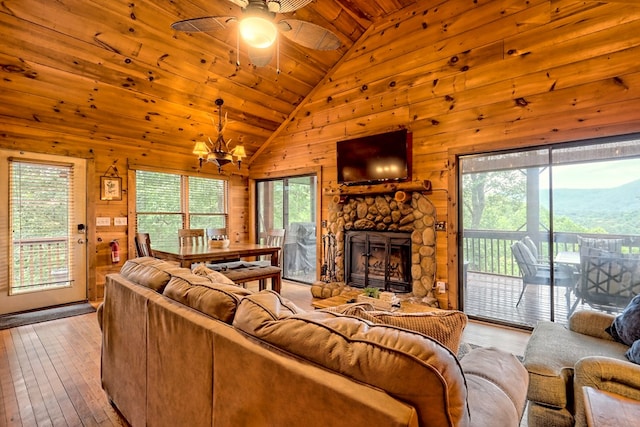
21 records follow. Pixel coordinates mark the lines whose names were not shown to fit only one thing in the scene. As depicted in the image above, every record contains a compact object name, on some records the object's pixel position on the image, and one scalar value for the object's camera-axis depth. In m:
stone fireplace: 3.91
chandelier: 3.67
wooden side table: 0.94
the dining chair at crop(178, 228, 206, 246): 4.57
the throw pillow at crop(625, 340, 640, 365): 1.55
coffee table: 2.80
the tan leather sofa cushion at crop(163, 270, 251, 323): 1.20
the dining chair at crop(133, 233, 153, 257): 3.78
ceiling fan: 2.12
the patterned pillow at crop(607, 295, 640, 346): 1.76
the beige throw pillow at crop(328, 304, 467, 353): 1.00
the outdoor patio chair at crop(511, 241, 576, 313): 3.16
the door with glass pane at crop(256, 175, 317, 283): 5.45
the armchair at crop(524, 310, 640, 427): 1.38
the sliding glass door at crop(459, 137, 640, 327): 2.94
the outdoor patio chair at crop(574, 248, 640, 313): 2.88
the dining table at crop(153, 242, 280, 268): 3.33
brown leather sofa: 0.71
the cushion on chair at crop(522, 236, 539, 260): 3.34
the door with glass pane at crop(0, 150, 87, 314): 3.84
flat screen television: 4.15
